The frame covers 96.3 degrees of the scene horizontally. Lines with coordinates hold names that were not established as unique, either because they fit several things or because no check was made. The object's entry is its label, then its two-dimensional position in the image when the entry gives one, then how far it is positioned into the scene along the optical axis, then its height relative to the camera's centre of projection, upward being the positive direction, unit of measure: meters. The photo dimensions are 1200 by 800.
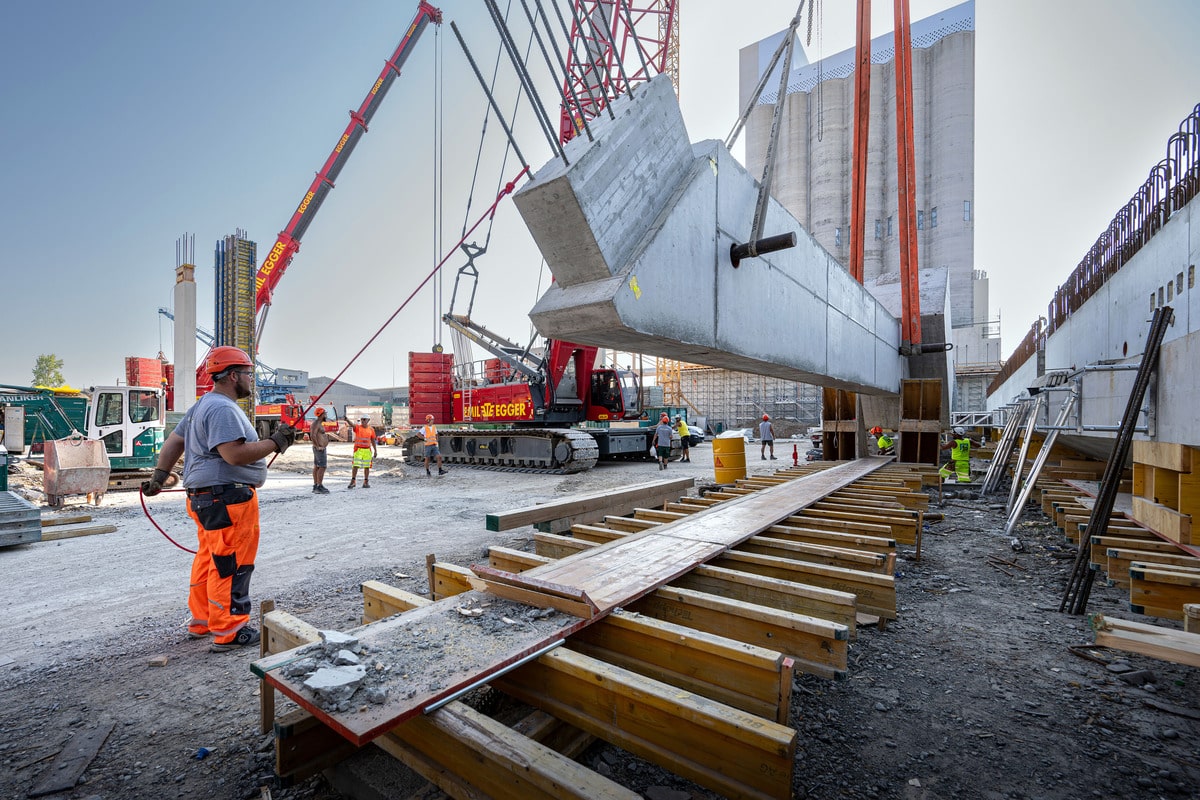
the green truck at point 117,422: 11.04 -0.34
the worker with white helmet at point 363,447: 11.70 -0.92
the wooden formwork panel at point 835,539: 3.68 -0.97
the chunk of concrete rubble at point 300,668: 1.79 -0.89
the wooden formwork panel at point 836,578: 2.87 -0.98
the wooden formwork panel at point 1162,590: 3.18 -1.14
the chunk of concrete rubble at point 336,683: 1.65 -0.87
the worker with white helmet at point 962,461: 10.70 -1.15
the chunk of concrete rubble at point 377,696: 1.64 -0.89
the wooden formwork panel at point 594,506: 4.84 -1.09
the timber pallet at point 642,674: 1.51 -0.97
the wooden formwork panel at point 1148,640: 2.27 -1.04
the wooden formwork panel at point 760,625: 2.13 -0.96
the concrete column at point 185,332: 13.20 +1.82
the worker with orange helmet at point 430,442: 13.83 -0.98
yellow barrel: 8.88 -0.88
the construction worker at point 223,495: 3.25 -0.55
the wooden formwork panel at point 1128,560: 3.89 -1.16
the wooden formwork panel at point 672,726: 1.49 -0.99
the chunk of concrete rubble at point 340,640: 1.94 -0.86
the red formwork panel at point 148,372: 20.09 +1.29
